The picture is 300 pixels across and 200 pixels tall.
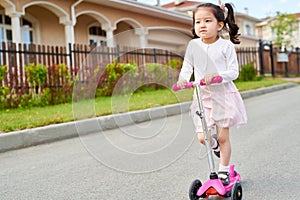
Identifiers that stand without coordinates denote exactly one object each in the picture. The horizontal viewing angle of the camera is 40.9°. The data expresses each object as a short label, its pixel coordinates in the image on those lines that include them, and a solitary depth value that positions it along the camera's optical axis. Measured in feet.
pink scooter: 8.97
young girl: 9.34
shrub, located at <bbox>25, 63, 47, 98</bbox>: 31.68
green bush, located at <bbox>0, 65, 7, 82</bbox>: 29.35
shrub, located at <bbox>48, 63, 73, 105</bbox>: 32.66
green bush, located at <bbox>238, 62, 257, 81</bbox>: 59.00
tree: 111.65
